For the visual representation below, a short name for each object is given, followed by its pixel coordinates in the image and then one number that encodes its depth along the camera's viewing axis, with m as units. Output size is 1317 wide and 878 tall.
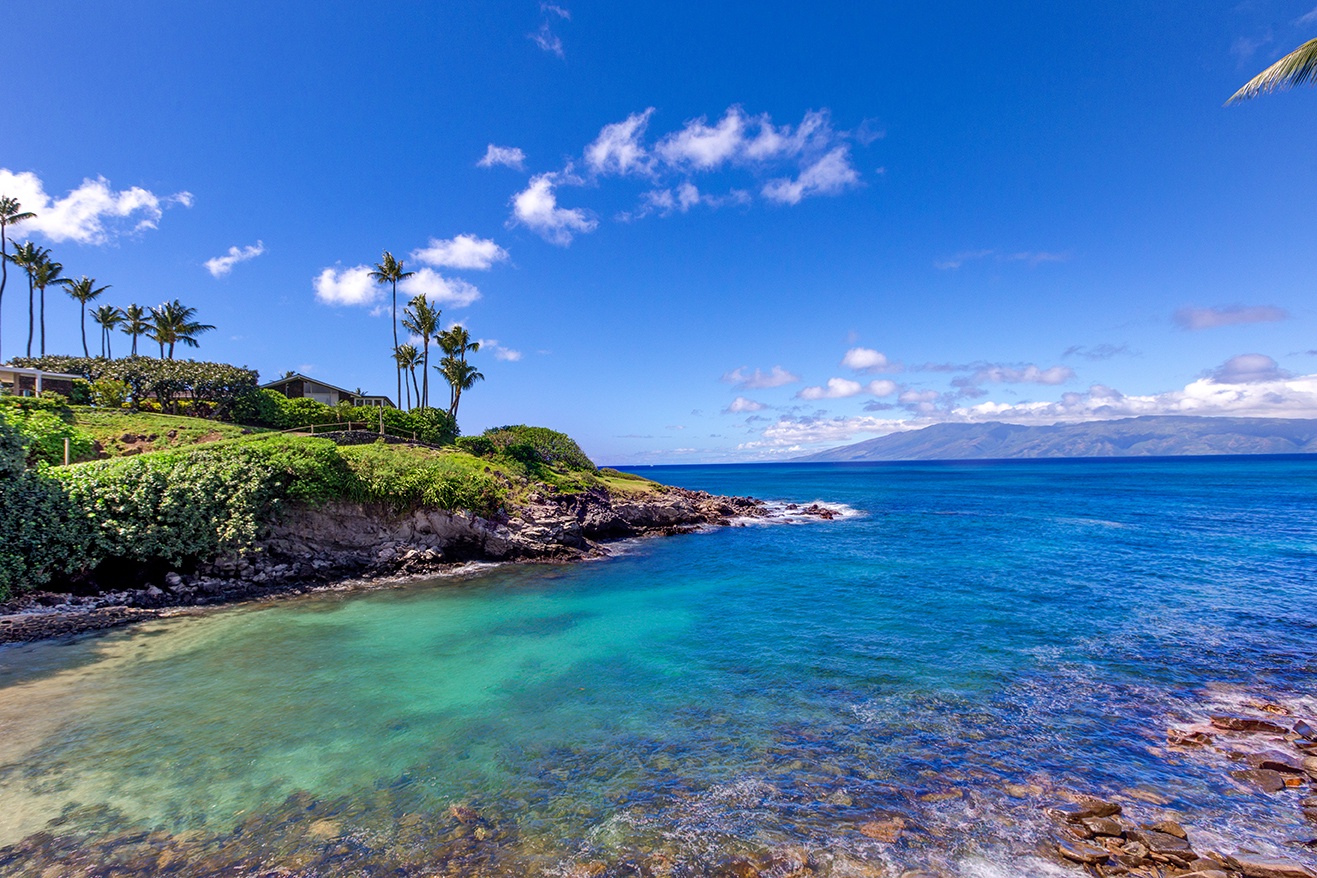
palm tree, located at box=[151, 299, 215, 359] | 63.84
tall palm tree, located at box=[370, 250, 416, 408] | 66.19
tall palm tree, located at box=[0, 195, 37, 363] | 56.19
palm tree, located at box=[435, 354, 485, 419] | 64.81
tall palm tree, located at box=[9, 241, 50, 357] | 60.22
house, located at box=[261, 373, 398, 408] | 58.09
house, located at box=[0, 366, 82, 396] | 41.62
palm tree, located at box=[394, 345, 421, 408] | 72.02
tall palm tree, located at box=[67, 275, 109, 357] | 66.75
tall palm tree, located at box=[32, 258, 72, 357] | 61.12
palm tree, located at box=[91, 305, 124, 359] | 69.56
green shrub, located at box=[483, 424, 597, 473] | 48.50
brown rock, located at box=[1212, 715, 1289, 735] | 12.21
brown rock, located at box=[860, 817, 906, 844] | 8.93
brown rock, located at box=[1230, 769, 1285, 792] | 10.13
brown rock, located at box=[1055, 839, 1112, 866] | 8.28
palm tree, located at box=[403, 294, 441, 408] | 64.81
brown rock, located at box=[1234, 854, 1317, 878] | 7.88
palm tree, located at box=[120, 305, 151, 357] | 68.25
